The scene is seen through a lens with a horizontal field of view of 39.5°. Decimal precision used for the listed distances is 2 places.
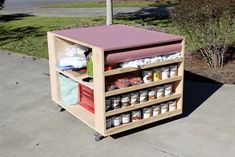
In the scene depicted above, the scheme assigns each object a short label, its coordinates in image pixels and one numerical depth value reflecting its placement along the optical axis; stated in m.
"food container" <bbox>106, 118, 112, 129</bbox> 3.66
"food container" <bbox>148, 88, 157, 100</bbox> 3.88
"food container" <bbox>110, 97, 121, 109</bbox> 3.65
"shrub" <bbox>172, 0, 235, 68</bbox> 5.76
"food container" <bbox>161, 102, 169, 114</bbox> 4.00
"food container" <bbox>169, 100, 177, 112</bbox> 4.06
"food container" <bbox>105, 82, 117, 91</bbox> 3.60
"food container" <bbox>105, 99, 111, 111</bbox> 3.59
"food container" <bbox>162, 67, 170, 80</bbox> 3.92
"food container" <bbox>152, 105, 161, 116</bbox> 3.94
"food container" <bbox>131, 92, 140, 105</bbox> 3.77
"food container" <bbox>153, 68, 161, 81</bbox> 3.87
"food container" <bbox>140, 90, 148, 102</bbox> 3.82
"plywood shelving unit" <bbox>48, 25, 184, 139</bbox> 3.53
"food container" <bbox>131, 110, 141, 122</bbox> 3.80
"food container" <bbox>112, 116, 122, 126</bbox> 3.70
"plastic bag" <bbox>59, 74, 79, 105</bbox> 4.32
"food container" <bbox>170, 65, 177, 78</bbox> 3.96
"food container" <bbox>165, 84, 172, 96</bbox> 4.00
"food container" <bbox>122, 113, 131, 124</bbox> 3.75
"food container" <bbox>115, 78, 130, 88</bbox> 3.66
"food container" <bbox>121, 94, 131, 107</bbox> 3.71
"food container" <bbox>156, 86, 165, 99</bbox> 3.93
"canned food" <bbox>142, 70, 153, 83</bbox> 3.81
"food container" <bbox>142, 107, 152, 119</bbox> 3.88
